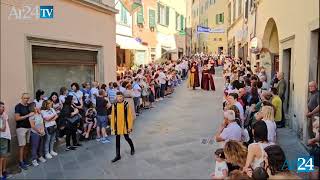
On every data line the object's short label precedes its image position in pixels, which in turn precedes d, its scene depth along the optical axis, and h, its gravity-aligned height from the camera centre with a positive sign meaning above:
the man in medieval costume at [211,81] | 21.96 -0.34
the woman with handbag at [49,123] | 8.63 -1.12
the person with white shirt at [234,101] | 7.41 -0.54
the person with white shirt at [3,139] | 7.30 -1.27
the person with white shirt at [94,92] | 10.98 -0.50
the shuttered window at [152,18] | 26.88 +4.24
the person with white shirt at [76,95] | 10.18 -0.55
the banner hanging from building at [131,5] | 20.50 +3.99
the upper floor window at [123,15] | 21.02 +3.53
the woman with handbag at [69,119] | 9.45 -1.12
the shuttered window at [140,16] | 24.41 +3.93
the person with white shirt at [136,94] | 14.12 -0.72
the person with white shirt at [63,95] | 9.85 -0.52
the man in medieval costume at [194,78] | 22.06 -0.16
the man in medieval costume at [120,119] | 8.47 -1.00
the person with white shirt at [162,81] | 18.31 -0.28
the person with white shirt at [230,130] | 6.13 -0.91
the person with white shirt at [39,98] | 8.92 -0.54
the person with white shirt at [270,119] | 6.19 -0.77
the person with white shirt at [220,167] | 5.04 -1.26
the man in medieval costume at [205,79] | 21.77 -0.22
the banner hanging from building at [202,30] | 31.91 +3.99
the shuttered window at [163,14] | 29.47 +5.05
